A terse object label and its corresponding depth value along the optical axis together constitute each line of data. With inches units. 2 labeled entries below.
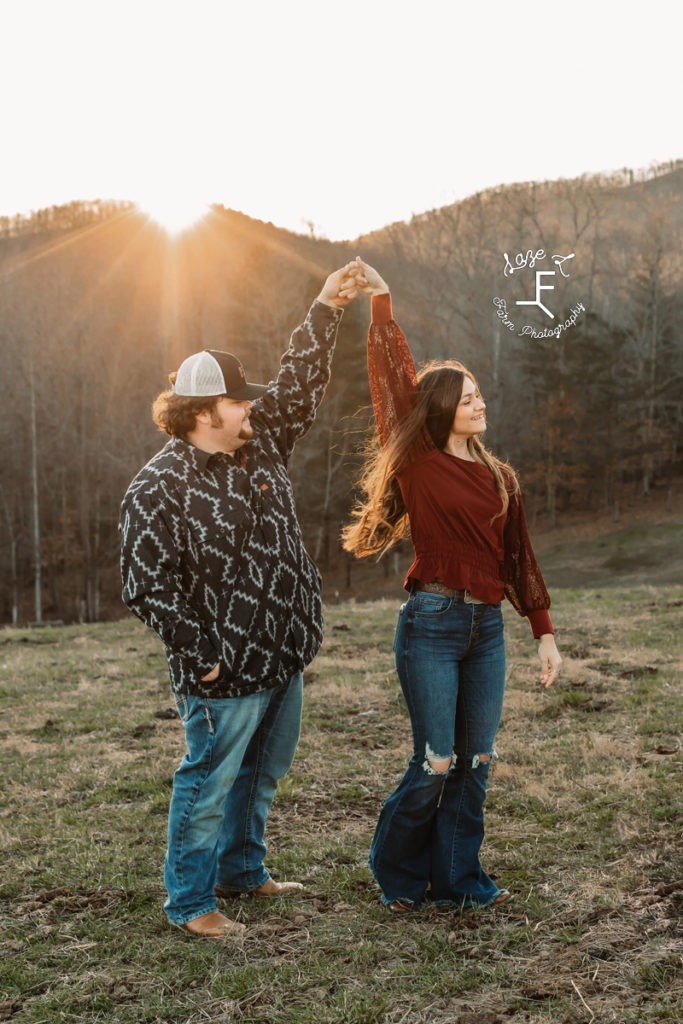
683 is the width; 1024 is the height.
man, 123.8
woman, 130.2
